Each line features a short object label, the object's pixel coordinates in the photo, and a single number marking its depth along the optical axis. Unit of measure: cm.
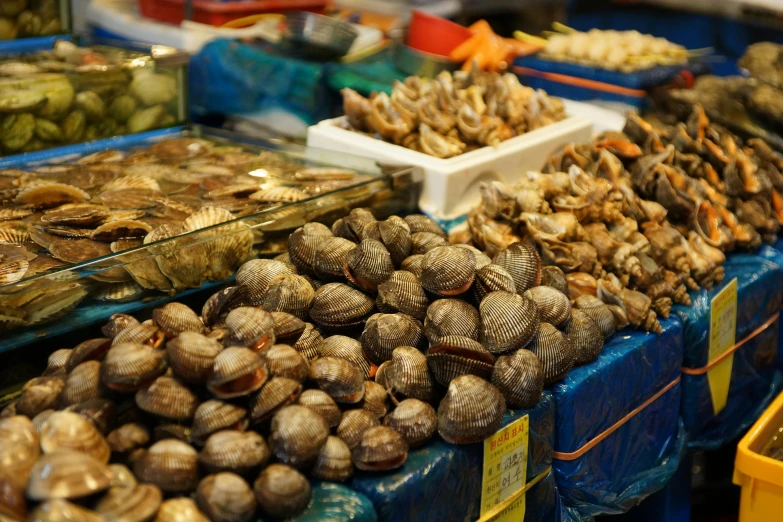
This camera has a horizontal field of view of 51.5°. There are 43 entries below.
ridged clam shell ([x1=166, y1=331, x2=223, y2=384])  146
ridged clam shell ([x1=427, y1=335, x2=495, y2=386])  168
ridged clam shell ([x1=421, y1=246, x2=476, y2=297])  188
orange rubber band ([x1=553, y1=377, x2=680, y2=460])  203
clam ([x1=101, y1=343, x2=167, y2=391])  143
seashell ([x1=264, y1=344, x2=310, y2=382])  156
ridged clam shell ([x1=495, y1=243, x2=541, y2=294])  206
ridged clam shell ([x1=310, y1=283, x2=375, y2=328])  186
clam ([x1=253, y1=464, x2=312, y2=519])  137
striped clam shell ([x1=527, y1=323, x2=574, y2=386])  188
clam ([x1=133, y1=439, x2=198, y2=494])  136
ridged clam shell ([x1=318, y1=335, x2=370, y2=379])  177
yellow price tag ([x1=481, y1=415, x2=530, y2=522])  174
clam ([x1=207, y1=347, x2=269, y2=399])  145
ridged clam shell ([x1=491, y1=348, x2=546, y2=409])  174
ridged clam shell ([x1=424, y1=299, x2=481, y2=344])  179
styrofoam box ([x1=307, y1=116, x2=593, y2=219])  265
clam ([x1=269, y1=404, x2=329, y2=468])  145
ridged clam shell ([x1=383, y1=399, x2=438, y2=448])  161
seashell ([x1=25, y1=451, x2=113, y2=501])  123
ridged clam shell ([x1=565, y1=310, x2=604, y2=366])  202
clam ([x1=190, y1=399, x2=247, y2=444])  143
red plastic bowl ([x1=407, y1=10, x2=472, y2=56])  392
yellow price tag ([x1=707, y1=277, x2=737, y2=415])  252
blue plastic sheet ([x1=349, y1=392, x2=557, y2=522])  152
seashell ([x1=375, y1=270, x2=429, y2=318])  188
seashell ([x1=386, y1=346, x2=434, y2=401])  169
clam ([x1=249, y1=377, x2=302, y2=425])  149
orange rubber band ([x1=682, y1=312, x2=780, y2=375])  251
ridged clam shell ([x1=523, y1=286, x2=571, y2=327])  197
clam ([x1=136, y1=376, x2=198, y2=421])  144
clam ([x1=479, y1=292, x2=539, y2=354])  179
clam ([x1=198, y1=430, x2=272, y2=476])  138
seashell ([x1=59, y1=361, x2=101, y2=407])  149
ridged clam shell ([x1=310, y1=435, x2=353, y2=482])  151
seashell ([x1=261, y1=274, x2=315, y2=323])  186
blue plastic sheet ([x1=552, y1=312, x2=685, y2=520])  200
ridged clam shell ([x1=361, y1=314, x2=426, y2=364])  177
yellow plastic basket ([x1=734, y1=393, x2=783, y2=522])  209
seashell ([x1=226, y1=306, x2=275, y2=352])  157
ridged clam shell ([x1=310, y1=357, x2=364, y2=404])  161
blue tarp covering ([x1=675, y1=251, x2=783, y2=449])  247
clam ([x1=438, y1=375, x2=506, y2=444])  162
